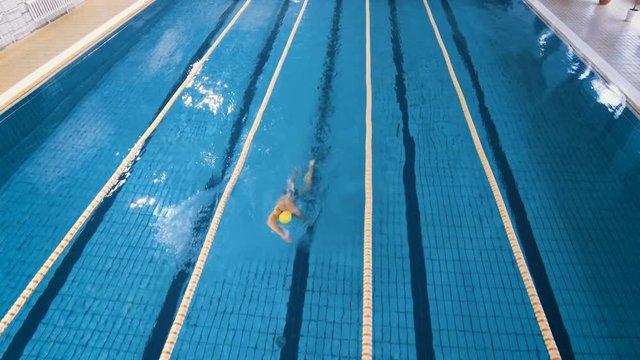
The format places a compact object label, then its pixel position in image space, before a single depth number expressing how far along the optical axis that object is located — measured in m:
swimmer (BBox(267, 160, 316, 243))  3.25
